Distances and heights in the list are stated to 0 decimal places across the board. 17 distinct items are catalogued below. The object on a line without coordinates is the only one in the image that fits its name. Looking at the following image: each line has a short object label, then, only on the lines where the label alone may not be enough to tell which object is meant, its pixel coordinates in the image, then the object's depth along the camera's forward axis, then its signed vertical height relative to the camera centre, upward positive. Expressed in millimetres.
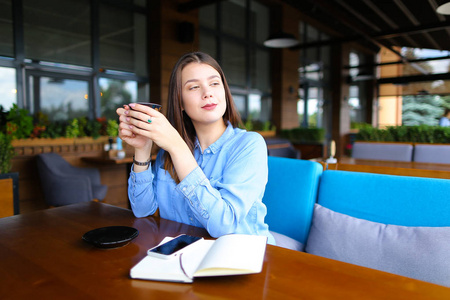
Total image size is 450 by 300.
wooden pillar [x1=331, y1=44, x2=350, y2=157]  11086 +1502
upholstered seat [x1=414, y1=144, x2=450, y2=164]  3570 -209
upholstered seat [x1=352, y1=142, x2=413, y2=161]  3797 -201
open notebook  663 -294
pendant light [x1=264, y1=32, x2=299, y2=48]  5584 +1775
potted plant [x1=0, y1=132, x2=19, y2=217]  2811 -374
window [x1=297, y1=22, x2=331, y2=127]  9758 +1874
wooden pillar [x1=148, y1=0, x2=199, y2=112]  5609 +1696
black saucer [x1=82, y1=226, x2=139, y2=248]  860 -303
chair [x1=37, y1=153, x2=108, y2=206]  3348 -566
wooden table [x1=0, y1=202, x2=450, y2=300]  627 -328
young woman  952 -88
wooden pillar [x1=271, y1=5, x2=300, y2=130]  8367 +1679
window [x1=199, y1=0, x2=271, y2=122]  7102 +2196
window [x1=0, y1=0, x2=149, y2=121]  4223 +1223
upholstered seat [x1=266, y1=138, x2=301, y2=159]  5449 -256
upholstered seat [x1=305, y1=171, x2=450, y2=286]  1172 -390
